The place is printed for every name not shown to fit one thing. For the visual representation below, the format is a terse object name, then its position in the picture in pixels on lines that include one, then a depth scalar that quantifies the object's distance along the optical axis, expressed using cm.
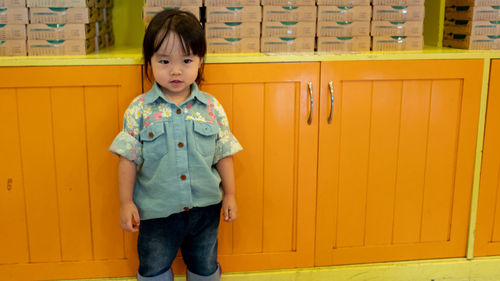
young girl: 154
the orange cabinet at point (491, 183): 192
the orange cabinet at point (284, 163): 175
